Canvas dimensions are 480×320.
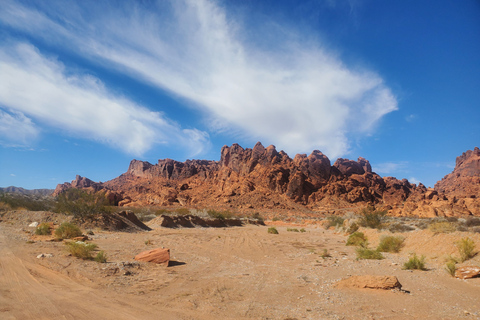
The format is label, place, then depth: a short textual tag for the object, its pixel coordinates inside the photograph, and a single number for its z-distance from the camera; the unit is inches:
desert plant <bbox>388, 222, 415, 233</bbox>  780.6
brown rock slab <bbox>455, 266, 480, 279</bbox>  296.0
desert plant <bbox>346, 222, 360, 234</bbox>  969.6
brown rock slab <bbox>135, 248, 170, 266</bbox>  378.9
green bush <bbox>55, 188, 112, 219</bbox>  837.8
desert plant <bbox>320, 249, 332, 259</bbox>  490.3
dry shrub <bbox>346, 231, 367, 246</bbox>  661.3
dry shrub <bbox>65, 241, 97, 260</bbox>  360.2
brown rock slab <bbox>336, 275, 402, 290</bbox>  260.2
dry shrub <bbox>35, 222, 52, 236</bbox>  590.9
